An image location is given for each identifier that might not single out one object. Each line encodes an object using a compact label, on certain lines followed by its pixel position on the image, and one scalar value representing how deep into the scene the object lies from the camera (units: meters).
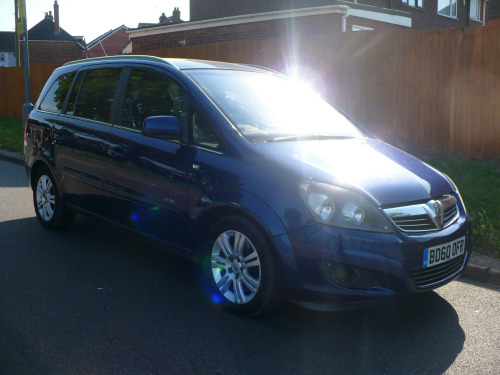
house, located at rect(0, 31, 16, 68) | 79.81
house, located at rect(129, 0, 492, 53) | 18.23
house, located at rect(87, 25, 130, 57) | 59.25
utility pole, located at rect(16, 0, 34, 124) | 15.19
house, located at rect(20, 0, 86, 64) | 63.47
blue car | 3.66
